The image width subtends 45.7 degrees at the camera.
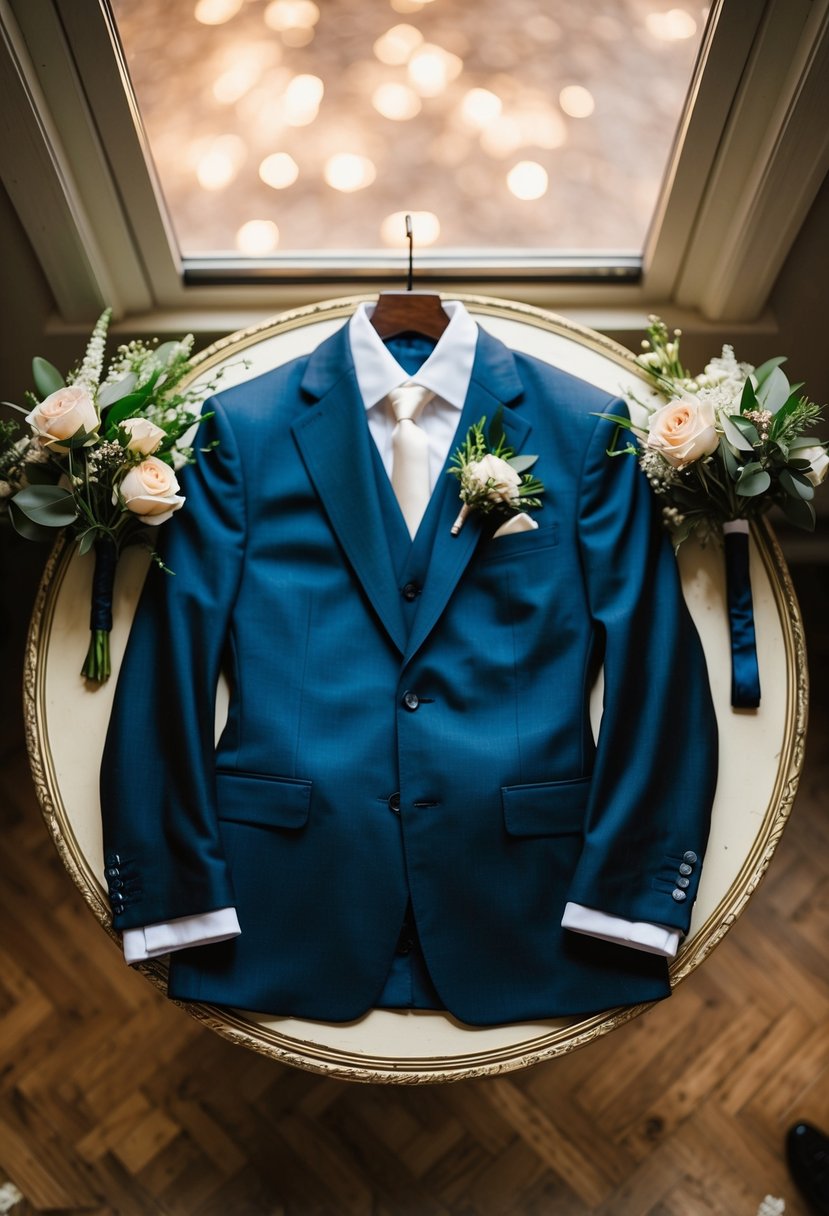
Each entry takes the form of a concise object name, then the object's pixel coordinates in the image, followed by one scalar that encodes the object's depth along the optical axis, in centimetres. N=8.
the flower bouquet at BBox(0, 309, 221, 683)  158
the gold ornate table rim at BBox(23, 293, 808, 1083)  152
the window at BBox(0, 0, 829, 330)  175
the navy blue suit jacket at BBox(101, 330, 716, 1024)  154
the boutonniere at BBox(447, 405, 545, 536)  159
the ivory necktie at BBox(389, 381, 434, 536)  169
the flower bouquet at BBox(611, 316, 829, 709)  163
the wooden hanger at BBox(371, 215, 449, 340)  178
